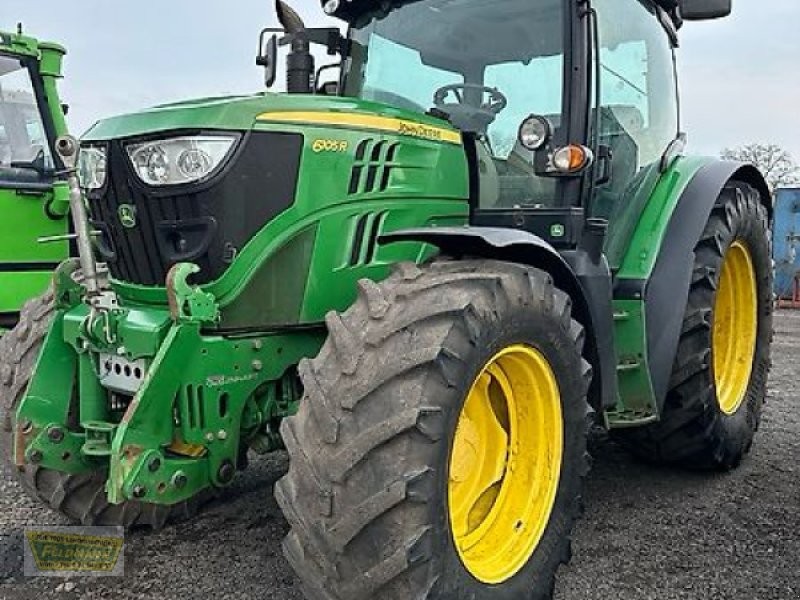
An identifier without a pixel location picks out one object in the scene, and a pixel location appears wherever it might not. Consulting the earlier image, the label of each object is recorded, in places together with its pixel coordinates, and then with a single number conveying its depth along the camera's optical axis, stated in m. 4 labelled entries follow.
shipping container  14.58
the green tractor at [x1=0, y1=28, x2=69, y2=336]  6.28
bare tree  29.58
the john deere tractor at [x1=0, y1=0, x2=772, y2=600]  2.37
